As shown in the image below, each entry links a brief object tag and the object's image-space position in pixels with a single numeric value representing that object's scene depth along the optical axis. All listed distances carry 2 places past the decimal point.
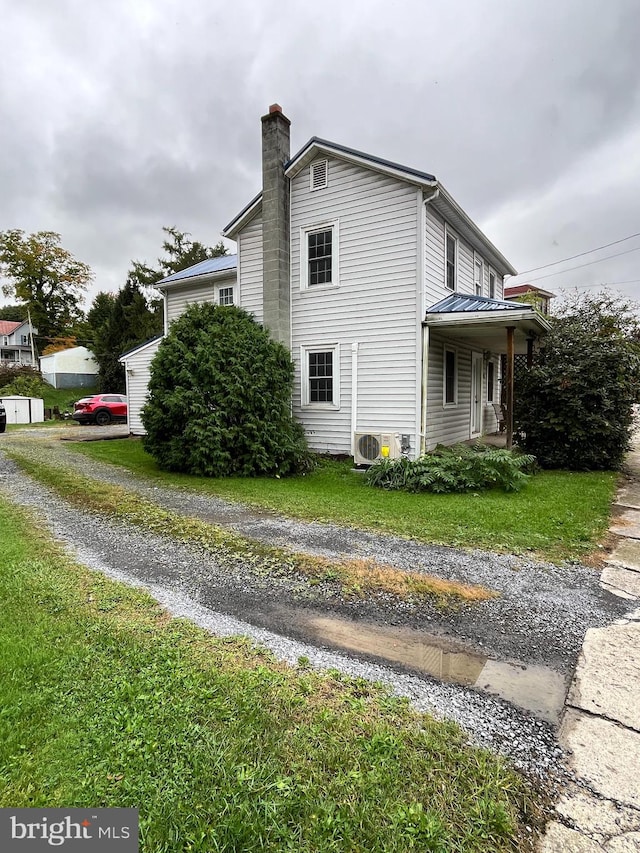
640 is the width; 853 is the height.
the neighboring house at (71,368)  35.12
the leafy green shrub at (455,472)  7.45
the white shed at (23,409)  23.45
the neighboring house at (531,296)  24.83
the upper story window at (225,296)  14.19
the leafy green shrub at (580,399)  9.30
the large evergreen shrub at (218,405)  8.85
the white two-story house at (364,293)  9.50
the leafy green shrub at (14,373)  32.66
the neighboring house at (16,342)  49.50
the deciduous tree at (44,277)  41.59
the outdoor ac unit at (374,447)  9.12
